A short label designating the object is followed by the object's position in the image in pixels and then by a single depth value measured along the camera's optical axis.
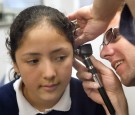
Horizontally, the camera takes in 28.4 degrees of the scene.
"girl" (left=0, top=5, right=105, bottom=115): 0.98
